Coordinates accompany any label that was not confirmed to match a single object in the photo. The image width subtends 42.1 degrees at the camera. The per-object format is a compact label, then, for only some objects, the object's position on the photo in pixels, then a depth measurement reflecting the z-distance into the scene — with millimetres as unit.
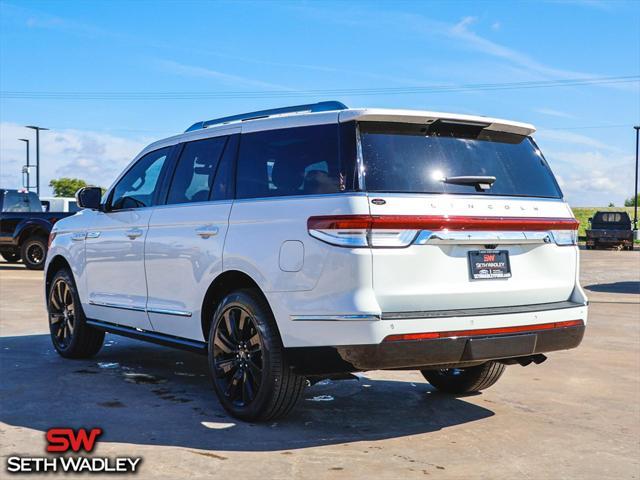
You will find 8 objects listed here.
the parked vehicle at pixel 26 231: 20328
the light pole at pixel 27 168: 46988
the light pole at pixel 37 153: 50406
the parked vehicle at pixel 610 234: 35750
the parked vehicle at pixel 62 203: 42469
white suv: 4660
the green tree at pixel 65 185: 113250
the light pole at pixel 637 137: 56019
